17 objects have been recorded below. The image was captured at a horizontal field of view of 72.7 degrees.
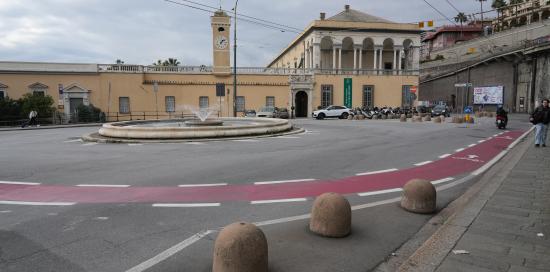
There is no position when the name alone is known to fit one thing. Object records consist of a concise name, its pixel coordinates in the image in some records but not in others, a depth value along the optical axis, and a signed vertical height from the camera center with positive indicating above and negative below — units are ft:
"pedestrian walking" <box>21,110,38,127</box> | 105.29 -2.39
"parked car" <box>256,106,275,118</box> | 135.74 -0.88
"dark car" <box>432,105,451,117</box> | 146.30 -0.89
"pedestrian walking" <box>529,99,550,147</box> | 43.62 -1.45
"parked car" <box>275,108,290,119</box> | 138.41 -1.31
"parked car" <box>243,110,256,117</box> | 137.08 -1.24
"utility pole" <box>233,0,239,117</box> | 109.70 +22.29
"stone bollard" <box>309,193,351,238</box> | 16.14 -4.67
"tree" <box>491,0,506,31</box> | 249.96 +71.33
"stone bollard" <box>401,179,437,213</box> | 19.74 -4.70
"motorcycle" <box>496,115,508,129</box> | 79.77 -2.80
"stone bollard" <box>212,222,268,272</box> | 11.61 -4.41
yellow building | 131.54 +12.00
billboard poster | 184.34 +7.00
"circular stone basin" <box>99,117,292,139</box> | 55.62 -3.34
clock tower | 143.13 +25.88
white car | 138.10 -1.03
